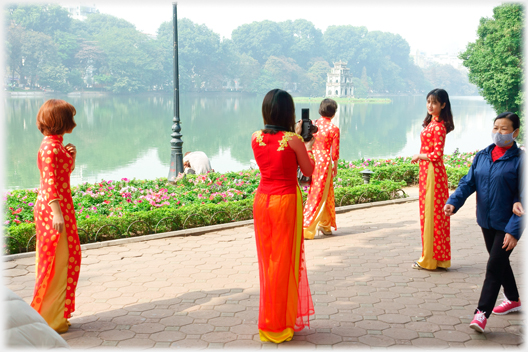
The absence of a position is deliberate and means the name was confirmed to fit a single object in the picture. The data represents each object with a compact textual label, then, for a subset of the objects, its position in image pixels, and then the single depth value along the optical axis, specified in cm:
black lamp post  948
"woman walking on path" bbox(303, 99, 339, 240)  592
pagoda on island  7681
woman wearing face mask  335
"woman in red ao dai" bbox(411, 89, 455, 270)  461
